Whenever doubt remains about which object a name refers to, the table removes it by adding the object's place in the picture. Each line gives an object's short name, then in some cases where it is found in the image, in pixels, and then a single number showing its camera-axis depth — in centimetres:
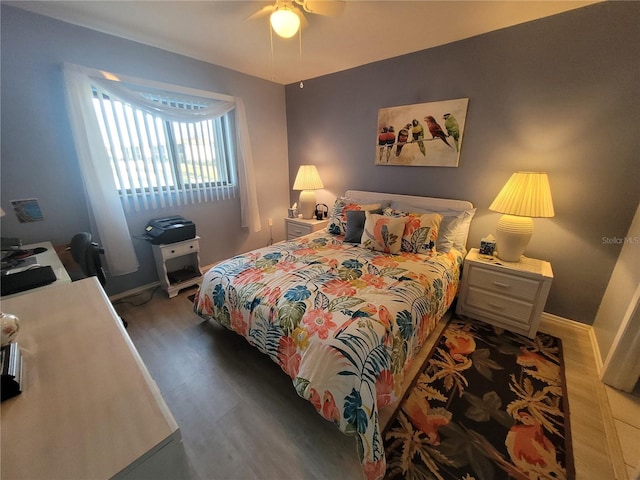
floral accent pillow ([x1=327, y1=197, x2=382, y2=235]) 268
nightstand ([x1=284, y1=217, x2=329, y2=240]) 321
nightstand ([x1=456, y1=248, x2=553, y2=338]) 192
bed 115
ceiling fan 149
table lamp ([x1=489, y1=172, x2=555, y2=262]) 186
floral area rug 120
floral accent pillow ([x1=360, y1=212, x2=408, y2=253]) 219
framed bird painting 237
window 230
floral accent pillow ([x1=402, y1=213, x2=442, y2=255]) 221
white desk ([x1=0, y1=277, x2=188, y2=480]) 52
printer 250
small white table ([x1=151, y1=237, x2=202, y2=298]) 257
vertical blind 212
